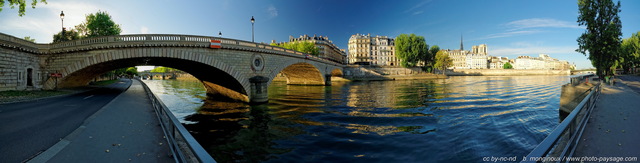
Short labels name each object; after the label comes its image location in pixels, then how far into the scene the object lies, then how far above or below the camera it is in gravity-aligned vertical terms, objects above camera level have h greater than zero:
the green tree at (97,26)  40.69 +9.66
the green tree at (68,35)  41.21 +8.13
